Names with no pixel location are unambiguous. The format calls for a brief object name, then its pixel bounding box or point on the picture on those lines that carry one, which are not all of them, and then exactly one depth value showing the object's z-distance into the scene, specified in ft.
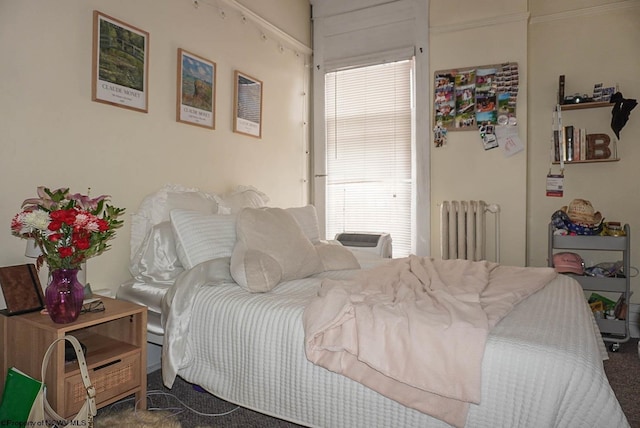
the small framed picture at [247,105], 10.05
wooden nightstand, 5.02
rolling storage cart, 9.34
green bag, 4.63
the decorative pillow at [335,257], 7.99
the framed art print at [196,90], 8.55
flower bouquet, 5.00
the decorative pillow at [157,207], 7.54
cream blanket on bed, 4.11
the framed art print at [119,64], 6.91
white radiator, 11.09
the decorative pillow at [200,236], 6.70
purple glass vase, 5.16
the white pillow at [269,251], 6.20
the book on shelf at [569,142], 10.56
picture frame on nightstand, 5.41
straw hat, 9.62
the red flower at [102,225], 5.25
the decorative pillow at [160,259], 7.04
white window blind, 12.25
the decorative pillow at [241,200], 8.65
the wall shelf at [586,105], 10.32
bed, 3.86
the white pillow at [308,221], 9.11
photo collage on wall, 10.87
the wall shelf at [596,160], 10.32
